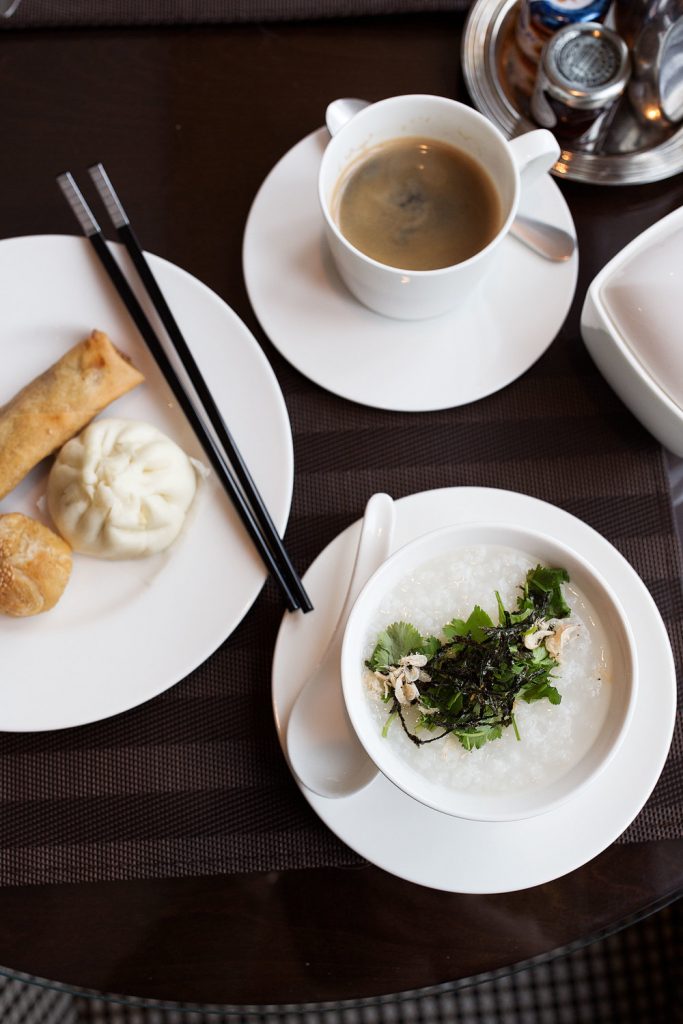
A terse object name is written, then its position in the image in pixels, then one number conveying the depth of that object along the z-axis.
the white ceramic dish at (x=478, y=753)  0.72
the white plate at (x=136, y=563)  0.77
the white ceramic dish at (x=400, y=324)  0.81
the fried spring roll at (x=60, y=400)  0.80
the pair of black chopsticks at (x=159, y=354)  0.79
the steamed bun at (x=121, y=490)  0.79
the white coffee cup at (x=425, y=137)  0.77
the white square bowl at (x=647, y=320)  0.77
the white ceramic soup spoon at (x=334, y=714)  0.76
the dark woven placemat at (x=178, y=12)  0.85
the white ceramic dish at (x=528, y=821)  0.76
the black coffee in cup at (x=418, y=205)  0.80
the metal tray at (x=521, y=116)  0.83
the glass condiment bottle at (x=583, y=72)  0.80
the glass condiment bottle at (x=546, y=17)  0.81
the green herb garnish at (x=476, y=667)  0.74
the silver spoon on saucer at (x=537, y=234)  0.81
